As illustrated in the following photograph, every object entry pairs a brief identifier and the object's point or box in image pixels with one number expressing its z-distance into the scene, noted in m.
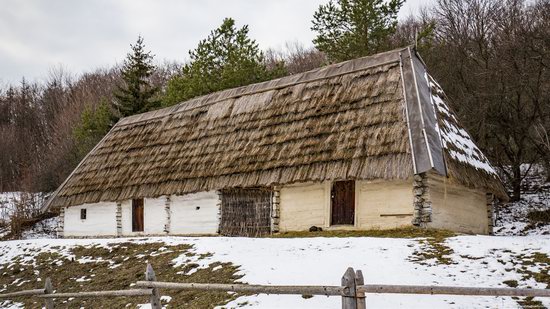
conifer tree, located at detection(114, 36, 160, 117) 36.12
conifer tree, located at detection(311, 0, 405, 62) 28.30
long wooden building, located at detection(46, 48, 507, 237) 14.88
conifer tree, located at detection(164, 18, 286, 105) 29.92
